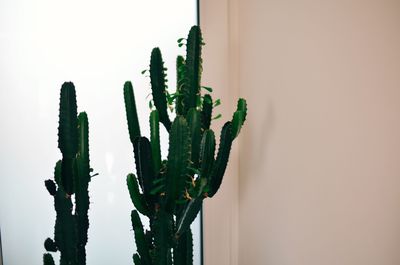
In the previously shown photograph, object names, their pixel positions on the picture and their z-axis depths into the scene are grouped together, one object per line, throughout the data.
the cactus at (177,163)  1.07
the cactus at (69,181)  1.09
